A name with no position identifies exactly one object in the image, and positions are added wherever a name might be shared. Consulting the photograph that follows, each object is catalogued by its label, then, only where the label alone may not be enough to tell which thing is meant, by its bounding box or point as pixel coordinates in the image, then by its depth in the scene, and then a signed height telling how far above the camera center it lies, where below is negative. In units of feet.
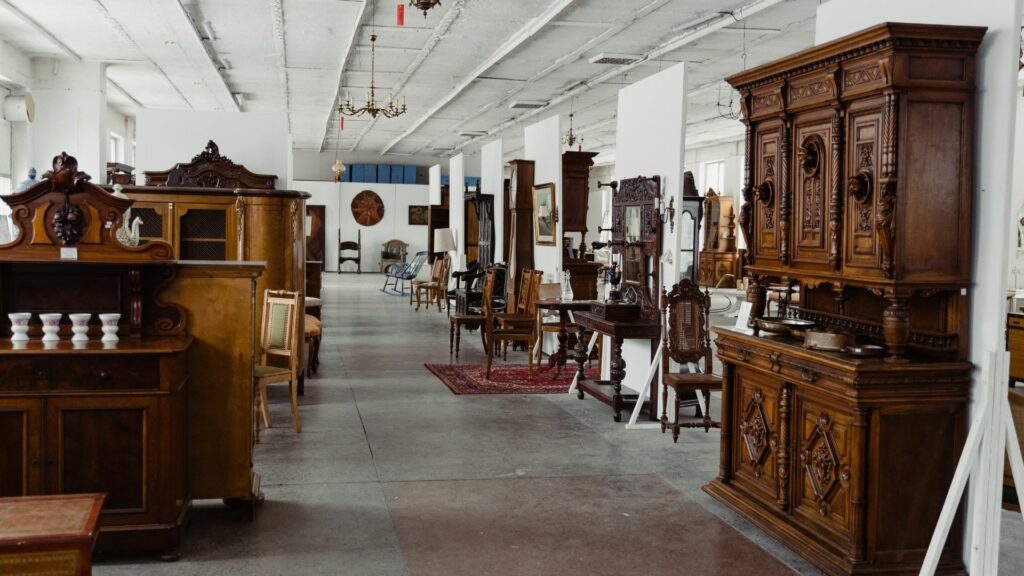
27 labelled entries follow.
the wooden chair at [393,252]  92.27 +0.02
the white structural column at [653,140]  24.07 +3.23
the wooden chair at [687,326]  22.72 -1.70
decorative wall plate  93.71 +4.41
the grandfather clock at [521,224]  39.45 +1.28
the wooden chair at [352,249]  92.12 +0.17
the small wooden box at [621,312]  25.05 -1.52
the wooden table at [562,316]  29.73 -2.02
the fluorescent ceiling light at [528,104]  57.26 +9.28
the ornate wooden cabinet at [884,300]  13.16 -0.60
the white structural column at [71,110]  44.83 +6.68
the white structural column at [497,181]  44.52 +3.57
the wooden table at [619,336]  24.66 -2.14
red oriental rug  29.45 -4.21
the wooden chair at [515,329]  31.45 -2.64
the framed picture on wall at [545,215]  35.73 +1.53
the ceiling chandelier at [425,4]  24.56 +6.57
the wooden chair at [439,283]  56.44 -1.84
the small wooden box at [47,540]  9.45 -3.00
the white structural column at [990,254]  12.17 +0.09
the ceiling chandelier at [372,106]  40.99 +7.43
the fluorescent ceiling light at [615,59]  41.75 +8.89
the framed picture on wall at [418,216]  94.84 +3.73
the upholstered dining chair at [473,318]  35.19 -2.49
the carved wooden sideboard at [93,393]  13.41 -2.11
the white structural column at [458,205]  53.62 +2.90
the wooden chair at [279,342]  21.97 -2.30
